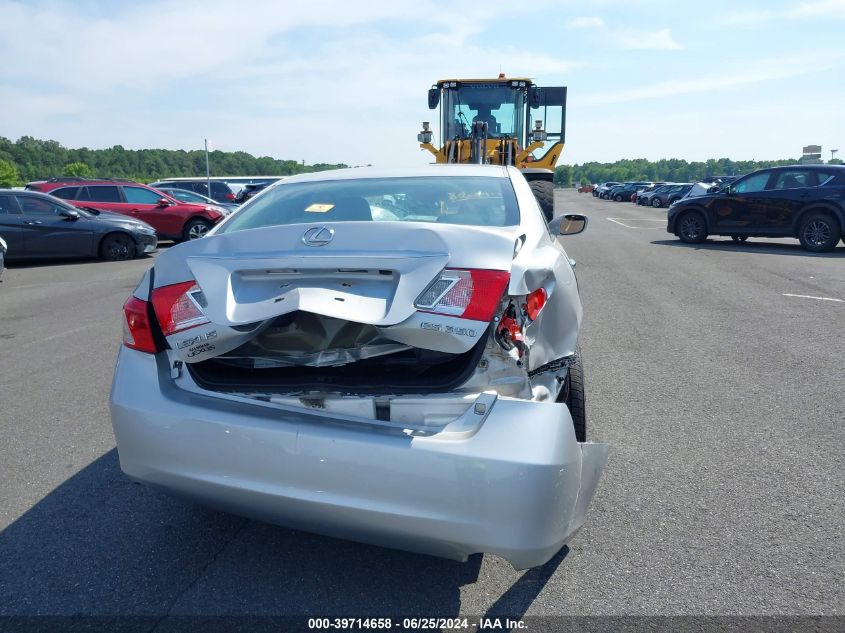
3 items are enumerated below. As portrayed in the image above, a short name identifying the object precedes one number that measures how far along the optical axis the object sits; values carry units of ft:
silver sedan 7.86
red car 58.80
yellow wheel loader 52.90
